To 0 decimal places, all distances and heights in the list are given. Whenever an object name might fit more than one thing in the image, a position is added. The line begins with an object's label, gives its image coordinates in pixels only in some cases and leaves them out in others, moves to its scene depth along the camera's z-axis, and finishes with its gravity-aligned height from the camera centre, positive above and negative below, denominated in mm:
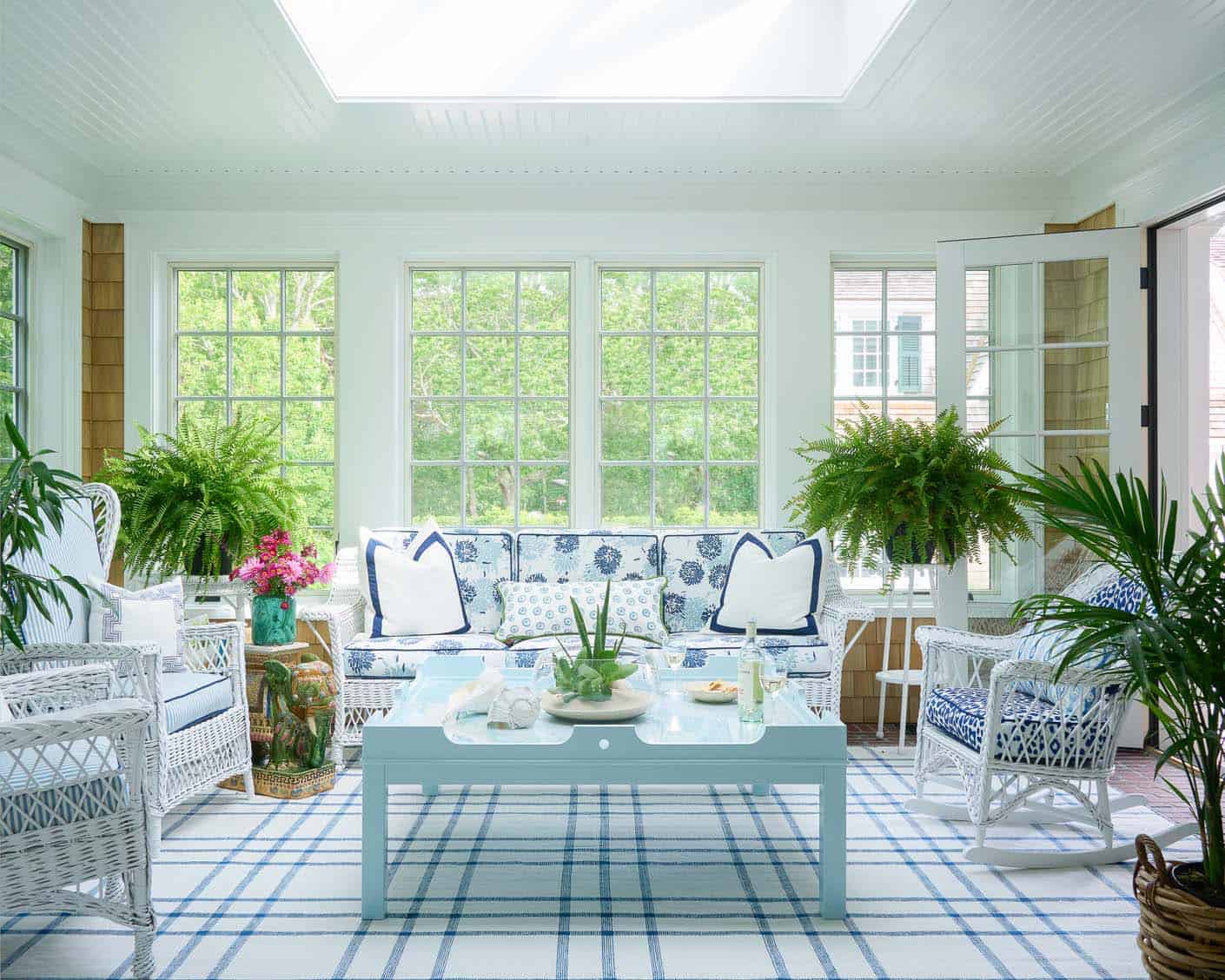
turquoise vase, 4113 -567
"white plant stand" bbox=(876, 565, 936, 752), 4180 -811
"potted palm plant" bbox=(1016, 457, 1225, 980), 2020 -367
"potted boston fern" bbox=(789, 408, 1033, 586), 3908 -12
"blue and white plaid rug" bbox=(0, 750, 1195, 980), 2295 -1127
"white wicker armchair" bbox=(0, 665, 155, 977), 2088 -736
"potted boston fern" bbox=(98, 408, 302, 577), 4234 -44
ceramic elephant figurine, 3592 -864
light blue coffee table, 2537 -724
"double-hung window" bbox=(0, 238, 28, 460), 4359 +735
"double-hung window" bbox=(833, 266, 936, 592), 4969 +802
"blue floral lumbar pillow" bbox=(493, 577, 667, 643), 4160 -515
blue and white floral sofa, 3996 -501
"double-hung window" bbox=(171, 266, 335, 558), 4934 +699
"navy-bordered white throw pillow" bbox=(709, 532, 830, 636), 4242 -449
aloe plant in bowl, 2803 -542
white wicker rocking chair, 2869 -780
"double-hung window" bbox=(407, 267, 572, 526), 4941 +585
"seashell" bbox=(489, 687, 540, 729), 2695 -620
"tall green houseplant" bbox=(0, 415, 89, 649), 2393 -89
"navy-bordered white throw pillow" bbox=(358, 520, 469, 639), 4223 -453
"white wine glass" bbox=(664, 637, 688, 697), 3260 -590
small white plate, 3027 -649
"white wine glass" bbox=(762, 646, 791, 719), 2818 -554
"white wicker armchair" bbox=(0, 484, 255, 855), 2916 -714
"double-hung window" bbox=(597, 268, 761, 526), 4945 +480
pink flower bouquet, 4078 -343
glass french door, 4133 +582
